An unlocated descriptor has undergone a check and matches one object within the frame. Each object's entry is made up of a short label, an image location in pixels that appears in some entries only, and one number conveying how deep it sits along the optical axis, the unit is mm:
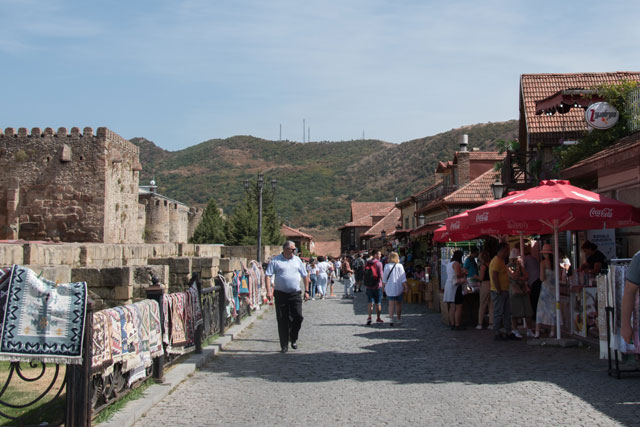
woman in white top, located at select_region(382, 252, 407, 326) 15281
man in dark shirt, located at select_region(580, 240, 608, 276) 10962
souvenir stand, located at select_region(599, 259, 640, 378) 7477
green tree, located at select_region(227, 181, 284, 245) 50062
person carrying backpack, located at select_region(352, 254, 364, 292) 34094
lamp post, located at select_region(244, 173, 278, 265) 31647
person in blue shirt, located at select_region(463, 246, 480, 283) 15228
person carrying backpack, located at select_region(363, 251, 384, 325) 15734
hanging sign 14766
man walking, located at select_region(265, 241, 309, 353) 10953
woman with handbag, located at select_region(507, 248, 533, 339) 11688
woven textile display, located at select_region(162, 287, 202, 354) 7910
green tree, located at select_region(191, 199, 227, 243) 58781
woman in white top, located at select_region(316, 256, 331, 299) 27797
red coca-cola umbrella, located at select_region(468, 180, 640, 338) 9992
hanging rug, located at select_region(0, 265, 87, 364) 4949
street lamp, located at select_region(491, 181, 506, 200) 19125
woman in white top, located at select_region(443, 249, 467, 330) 13970
